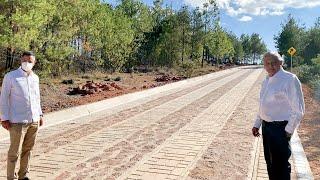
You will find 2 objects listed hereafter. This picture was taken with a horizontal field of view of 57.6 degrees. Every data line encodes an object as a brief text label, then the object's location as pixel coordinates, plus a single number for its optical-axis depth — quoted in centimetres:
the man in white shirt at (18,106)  405
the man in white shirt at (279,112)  336
